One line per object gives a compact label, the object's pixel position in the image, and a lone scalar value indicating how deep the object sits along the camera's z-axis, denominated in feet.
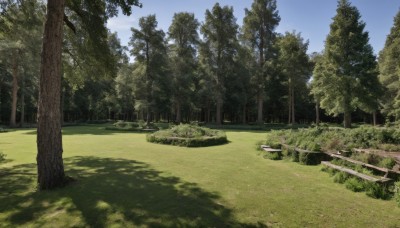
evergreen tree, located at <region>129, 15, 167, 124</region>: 124.47
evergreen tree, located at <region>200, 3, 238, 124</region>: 138.92
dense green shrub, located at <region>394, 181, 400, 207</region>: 21.98
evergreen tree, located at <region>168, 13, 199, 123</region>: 141.49
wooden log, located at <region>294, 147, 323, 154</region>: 39.21
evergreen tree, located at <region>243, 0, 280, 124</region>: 139.23
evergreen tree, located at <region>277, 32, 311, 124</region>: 133.49
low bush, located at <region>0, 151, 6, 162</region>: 40.37
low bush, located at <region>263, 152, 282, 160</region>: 43.80
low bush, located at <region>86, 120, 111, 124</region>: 171.83
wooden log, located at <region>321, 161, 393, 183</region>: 24.37
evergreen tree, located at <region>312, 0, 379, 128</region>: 91.76
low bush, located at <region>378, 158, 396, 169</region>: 29.16
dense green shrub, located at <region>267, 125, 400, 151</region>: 40.05
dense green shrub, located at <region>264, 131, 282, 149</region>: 50.41
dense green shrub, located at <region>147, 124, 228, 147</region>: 60.34
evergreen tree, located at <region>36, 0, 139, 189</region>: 25.23
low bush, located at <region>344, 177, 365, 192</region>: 25.58
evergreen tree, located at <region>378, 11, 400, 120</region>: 119.80
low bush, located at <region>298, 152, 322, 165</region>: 38.83
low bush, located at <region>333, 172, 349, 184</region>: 28.66
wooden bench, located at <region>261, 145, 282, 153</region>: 45.52
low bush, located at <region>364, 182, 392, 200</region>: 23.47
